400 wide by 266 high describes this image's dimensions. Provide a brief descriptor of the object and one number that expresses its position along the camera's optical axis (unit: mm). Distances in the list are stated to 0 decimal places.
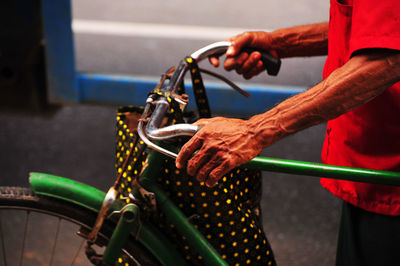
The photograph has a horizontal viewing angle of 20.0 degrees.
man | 1652
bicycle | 1870
